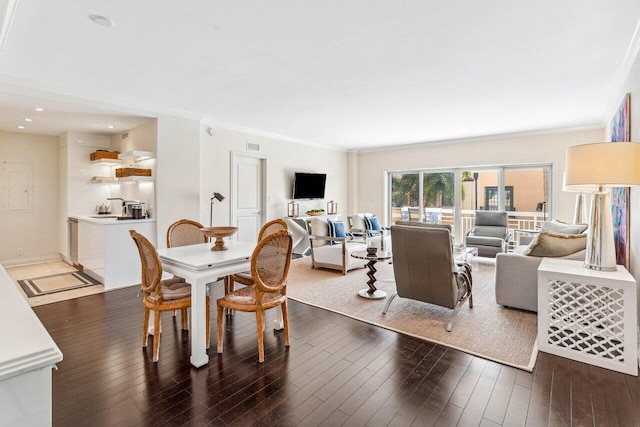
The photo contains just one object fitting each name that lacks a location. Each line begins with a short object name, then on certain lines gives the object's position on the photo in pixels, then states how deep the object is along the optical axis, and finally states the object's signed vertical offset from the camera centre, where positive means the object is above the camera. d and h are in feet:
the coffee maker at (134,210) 15.94 -0.19
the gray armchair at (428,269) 10.12 -2.02
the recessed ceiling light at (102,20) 8.11 +4.72
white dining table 8.02 -1.68
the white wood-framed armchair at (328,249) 17.20 -2.31
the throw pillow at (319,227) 18.15 -1.12
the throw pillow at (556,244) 10.57 -1.21
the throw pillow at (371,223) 24.65 -1.22
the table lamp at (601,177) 7.75 +0.77
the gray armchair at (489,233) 19.78 -1.69
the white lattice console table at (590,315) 7.83 -2.83
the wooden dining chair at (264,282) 8.21 -2.00
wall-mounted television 24.11 +1.68
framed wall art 10.23 +0.10
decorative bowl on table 9.57 -0.78
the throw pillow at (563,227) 14.38 -0.93
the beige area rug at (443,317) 8.98 -3.76
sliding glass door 21.90 +0.95
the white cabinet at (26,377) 2.32 -1.27
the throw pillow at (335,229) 18.06 -1.24
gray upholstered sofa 11.22 -2.57
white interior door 20.63 +0.79
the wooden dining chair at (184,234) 11.43 -1.01
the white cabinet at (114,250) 14.55 -2.03
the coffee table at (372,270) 13.17 -2.67
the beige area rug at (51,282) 13.50 -3.66
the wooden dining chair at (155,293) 8.08 -2.33
